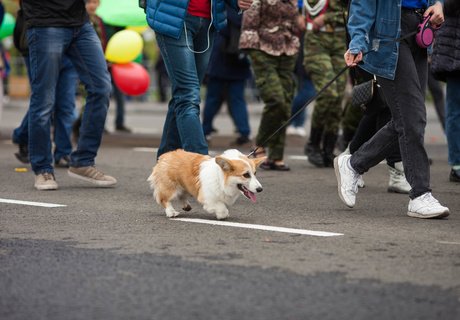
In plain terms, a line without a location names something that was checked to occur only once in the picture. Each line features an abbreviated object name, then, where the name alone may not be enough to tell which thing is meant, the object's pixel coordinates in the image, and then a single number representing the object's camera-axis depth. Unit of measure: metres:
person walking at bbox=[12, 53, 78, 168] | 10.49
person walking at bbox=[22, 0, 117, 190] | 8.50
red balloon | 13.55
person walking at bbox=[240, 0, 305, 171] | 10.09
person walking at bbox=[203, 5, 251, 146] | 13.35
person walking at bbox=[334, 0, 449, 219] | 6.93
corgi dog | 6.63
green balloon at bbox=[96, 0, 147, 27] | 12.77
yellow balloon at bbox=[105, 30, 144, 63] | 12.63
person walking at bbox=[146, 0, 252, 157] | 7.74
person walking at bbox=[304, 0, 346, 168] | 10.27
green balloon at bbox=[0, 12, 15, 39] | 12.77
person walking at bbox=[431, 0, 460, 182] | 9.02
